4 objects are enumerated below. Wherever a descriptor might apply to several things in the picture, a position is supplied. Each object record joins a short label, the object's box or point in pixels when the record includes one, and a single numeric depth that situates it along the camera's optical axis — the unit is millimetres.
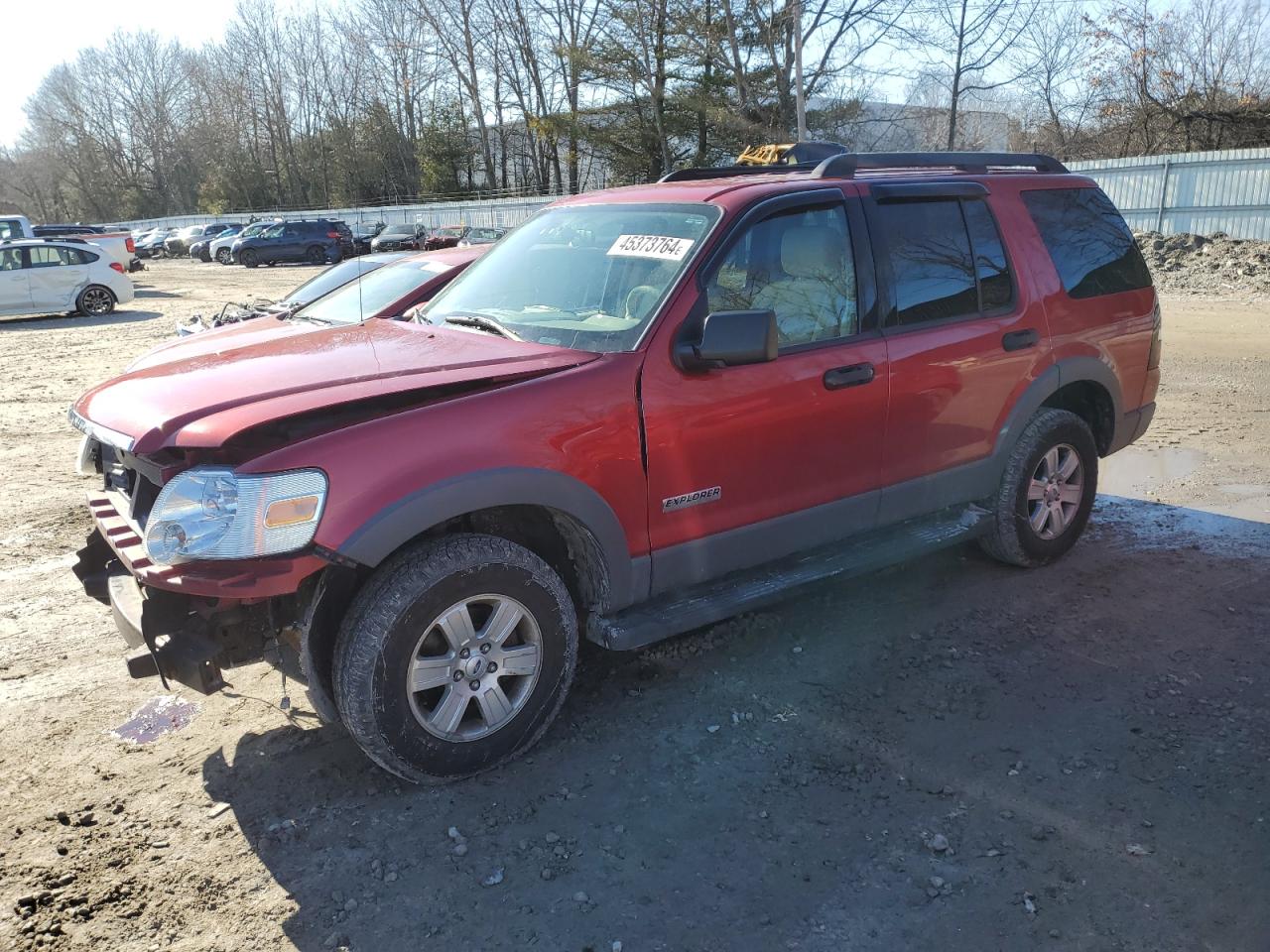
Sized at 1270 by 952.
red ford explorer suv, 3014
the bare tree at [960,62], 34844
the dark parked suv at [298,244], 37469
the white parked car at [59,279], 19094
